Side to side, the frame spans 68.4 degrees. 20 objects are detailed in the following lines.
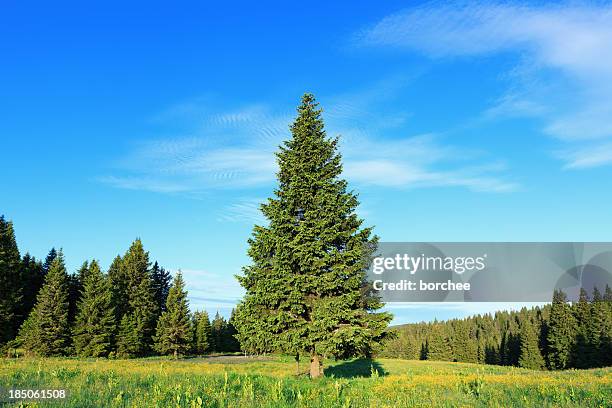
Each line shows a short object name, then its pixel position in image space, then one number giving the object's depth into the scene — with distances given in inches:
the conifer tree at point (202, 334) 2974.9
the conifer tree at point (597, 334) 2645.2
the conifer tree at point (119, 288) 2556.3
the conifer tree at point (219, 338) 3599.9
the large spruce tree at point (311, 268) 780.6
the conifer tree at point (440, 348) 4311.0
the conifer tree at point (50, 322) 2058.3
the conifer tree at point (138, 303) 2402.8
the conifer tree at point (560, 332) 2896.2
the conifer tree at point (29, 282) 2546.8
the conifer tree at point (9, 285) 2239.2
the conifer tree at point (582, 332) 2731.3
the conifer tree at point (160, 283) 3090.6
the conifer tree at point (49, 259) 2994.6
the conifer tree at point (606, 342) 2608.3
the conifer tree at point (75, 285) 2607.8
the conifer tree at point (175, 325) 2409.0
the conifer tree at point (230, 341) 3622.0
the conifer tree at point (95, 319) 2164.1
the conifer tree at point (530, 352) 3235.7
